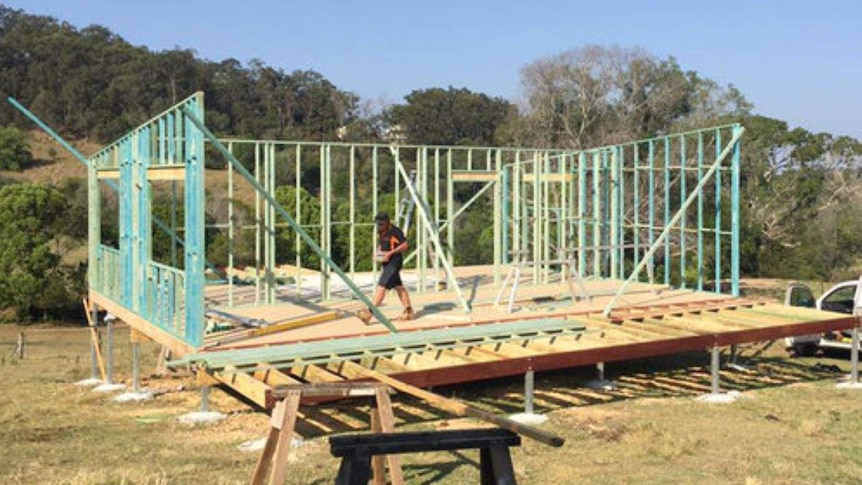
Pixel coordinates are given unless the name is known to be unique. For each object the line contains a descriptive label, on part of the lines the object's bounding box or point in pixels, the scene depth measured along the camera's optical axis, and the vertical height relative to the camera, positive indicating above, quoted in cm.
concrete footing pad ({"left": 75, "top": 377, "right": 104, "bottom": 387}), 1192 -231
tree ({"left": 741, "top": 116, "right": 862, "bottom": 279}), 3262 +69
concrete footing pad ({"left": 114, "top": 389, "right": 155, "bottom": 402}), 1046 -219
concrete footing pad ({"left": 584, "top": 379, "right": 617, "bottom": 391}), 1052 -205
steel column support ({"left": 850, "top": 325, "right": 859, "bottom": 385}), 1064 -173
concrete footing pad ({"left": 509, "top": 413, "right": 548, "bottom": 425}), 866 -202
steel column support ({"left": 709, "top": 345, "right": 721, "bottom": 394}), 998 -175
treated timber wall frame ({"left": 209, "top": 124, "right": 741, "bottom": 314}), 1259 +21
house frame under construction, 856 -119
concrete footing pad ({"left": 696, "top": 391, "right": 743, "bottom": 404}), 983 -205
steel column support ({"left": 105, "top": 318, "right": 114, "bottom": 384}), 1147 -190
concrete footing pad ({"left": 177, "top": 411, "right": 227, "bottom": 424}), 877 -205
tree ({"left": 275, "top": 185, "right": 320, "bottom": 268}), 2498 +6
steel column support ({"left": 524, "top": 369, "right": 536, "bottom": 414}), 885 -178
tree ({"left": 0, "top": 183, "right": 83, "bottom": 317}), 2677 -125
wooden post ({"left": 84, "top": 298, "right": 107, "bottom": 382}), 1223 -182
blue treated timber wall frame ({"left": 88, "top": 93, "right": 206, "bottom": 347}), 860 -19
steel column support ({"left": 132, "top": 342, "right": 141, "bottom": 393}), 1070 -189
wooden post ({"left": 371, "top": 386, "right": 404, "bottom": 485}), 490 -116
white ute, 1278 -135
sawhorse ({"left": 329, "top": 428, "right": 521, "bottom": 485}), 340 -90
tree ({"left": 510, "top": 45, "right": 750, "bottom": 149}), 3644 +504
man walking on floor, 1078 -50
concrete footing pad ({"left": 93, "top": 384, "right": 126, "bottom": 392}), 1135 -226
